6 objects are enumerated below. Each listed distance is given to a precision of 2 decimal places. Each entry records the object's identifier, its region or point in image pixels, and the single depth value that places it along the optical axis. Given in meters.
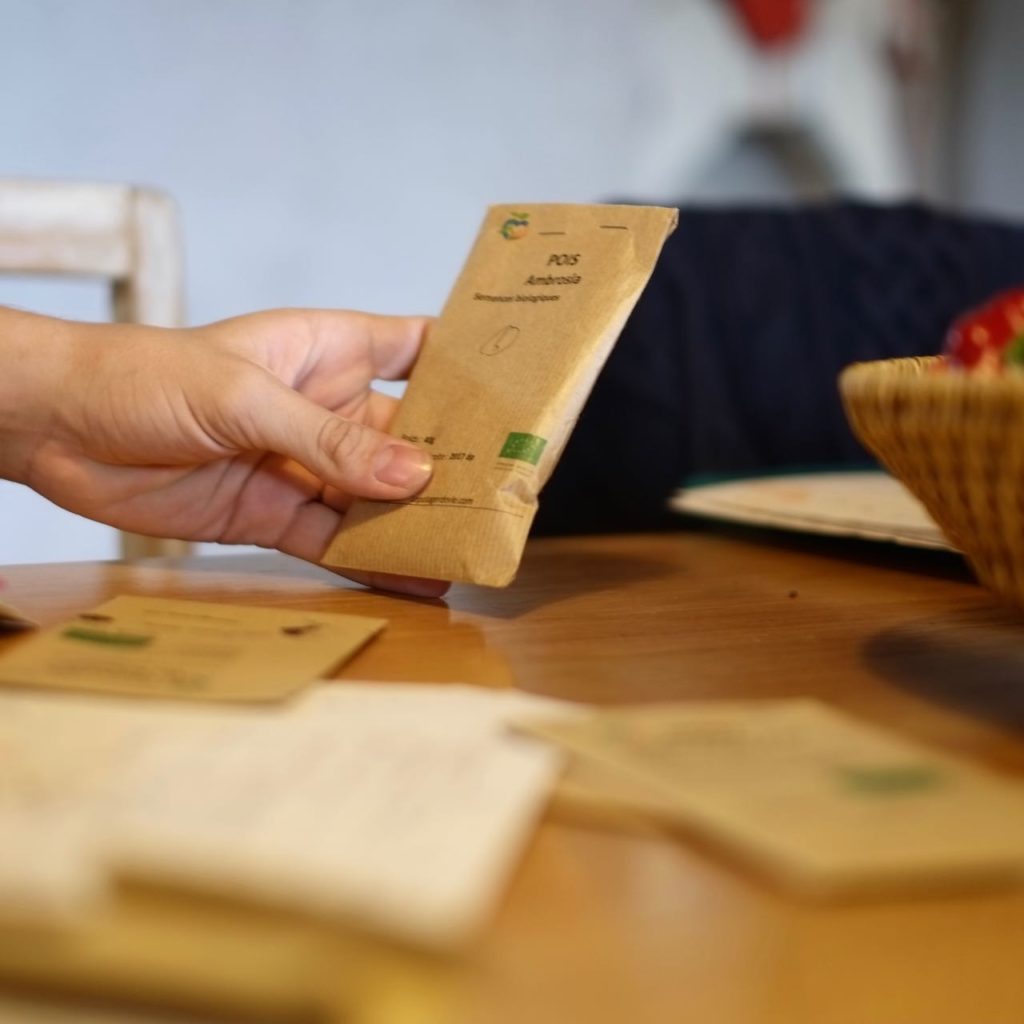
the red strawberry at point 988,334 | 0.49
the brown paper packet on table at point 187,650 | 0.44
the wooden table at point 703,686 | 0.26
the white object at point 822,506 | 0.76
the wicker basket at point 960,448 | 0.41
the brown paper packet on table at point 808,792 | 0.30
